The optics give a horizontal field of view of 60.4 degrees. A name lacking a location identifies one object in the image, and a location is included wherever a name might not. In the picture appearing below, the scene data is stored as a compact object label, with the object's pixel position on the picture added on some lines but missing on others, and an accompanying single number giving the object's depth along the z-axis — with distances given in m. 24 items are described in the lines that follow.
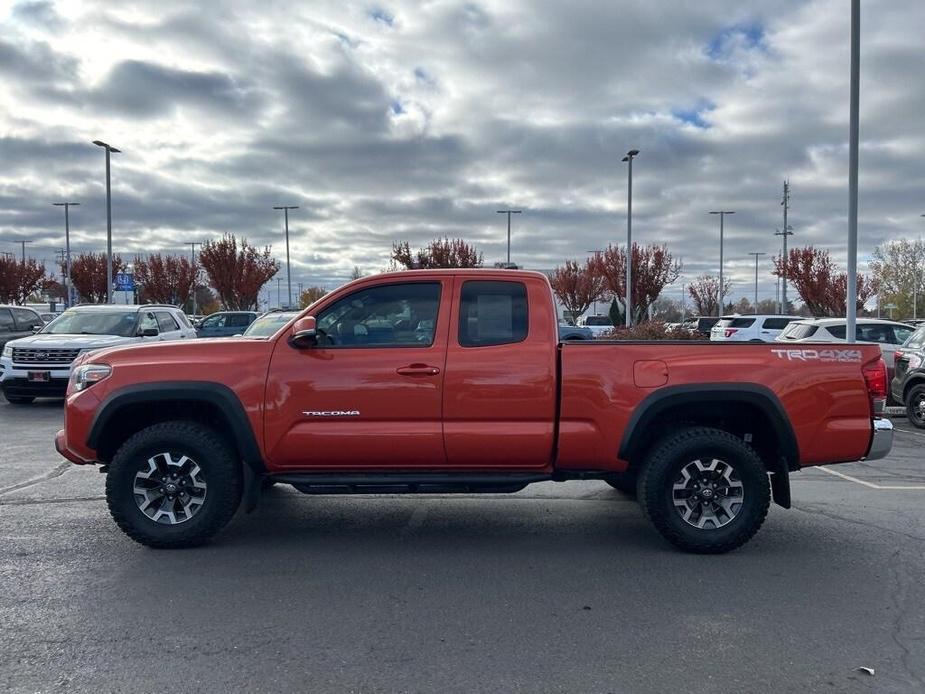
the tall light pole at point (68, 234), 42.50
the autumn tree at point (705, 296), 64.69
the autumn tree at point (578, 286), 57.47
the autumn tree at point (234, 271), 49.09
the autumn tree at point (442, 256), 50.44
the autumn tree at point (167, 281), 60.69
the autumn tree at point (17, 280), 62.28
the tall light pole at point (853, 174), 14.15
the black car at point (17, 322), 18.19
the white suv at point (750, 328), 25.12
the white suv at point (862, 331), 15.49
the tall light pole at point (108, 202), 27.06
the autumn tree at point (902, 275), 56.78
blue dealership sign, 33.56
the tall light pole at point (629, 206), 28.28
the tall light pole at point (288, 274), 44.88
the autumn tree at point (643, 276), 44.81
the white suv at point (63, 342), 13.52
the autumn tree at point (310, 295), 79.16
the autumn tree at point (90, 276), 62.88
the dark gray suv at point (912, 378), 12.30
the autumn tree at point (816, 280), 44.66
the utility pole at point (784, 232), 43.87
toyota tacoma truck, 5.48
